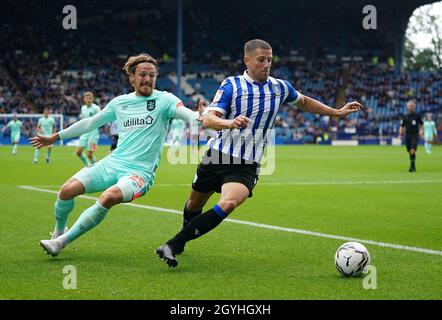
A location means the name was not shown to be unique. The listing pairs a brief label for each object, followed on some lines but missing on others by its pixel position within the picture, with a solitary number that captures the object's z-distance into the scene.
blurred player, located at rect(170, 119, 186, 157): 35.19
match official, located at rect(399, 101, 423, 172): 23.97
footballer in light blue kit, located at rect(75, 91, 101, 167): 21.89
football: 6.58
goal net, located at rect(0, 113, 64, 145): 47.72
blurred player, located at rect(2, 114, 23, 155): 36.25
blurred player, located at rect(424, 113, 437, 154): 38.81
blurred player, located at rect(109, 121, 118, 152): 23.63
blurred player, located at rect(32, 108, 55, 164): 30.23
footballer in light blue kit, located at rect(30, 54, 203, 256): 7.46
